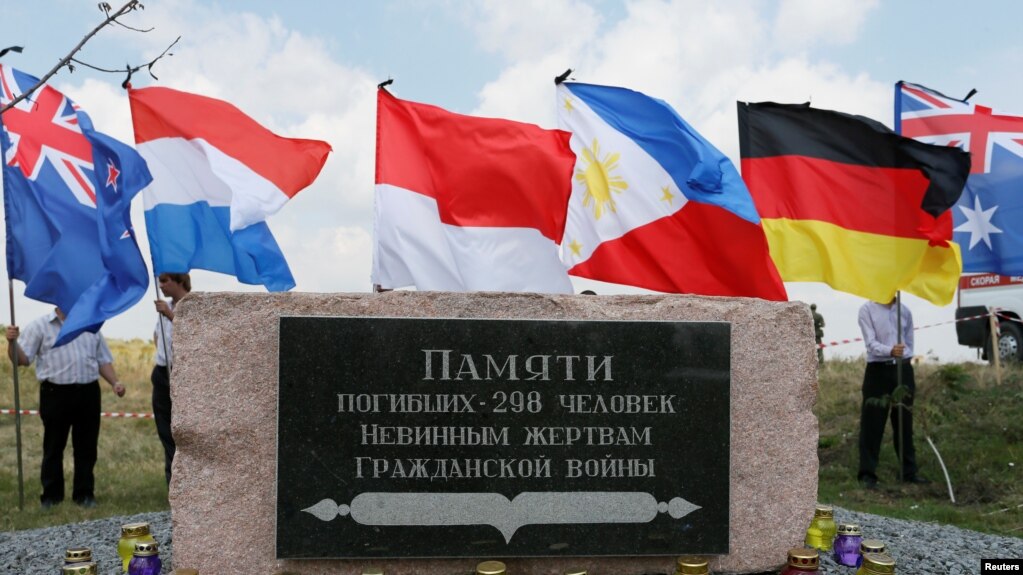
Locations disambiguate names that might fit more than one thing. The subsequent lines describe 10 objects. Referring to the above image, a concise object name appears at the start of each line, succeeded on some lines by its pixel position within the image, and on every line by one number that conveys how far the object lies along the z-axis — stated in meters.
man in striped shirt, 6.86
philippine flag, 5.79
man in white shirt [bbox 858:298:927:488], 7.45
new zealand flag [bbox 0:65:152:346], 5.53
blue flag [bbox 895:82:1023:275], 7.40
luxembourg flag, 5.58
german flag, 6.25
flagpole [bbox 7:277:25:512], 6.74
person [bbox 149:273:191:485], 6.22
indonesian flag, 5.86
